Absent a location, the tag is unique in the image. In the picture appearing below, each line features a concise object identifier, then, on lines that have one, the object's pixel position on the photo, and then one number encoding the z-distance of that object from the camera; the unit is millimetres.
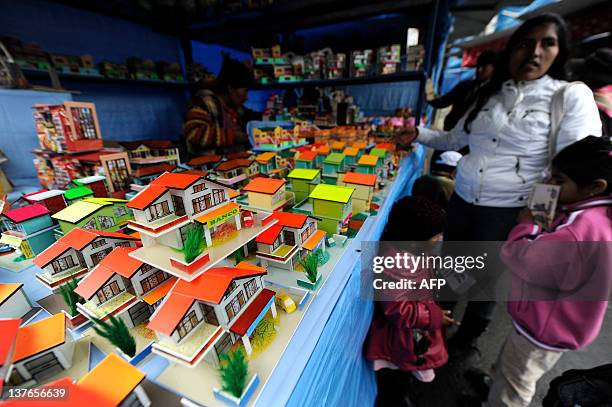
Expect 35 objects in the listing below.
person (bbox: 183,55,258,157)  2506
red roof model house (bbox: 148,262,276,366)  621
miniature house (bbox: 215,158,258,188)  1690
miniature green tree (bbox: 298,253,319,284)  944
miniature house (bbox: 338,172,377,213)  1527
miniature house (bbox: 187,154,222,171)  1908
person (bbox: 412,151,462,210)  2750
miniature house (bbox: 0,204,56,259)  1085
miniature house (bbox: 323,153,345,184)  1931
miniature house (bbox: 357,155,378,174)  1880
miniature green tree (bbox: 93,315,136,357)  667
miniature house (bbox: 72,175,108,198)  1431
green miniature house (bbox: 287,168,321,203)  1563
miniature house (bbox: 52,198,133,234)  1054
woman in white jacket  1289
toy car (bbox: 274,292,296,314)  871
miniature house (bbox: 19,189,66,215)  1193
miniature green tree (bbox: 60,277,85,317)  823
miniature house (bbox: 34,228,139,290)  872
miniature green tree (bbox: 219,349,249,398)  585
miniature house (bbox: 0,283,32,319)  796
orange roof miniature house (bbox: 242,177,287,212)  1276
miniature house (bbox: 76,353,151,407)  531
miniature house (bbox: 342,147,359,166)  2160
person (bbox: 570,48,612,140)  1485
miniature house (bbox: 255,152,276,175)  1946
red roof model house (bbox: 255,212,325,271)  1017
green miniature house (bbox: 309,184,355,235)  1249
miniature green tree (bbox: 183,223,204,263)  687
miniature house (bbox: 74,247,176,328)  765
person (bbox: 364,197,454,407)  1250
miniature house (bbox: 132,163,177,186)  1668
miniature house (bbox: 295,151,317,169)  1910
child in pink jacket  994
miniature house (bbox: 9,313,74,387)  610
